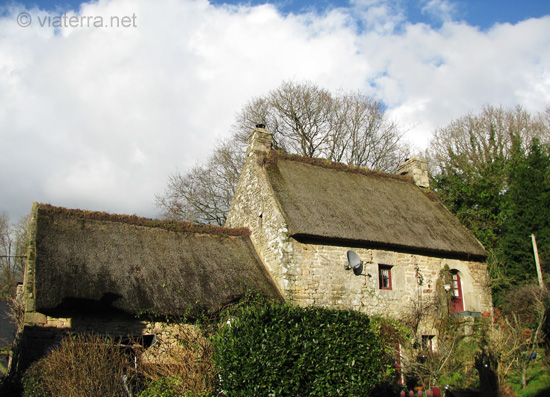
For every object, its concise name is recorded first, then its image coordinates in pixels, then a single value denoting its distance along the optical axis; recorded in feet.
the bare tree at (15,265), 87.86
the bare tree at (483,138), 80.28
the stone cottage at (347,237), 37.78
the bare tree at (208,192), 80.59
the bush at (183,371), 24.48
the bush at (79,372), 24.53
